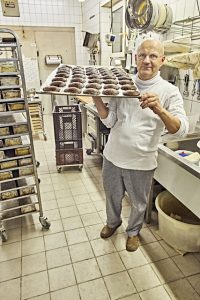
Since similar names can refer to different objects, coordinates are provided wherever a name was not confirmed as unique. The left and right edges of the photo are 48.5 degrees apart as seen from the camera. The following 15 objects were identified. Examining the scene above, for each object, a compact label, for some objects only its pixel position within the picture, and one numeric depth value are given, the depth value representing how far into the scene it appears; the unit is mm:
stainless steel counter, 1223
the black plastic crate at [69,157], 2711
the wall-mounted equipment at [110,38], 3032
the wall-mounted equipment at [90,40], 4224
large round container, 1476
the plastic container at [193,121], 1715
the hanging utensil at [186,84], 1875
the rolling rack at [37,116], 3708
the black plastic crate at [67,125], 2551
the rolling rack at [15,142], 1380
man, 1170
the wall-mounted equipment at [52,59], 5115
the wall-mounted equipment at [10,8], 3977
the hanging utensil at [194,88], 1786
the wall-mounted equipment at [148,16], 1762
